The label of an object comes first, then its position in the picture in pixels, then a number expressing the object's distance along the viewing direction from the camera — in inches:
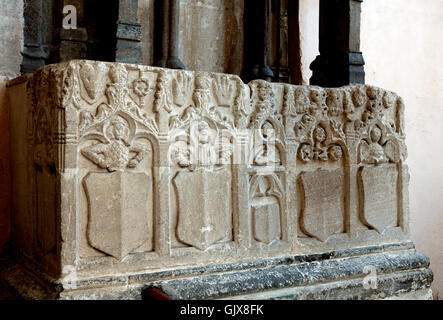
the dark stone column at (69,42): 114.1
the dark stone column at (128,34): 99.9
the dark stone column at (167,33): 133.1
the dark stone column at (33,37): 107.0
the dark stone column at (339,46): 123.0
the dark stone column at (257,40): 148.1
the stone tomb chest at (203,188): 83.0
